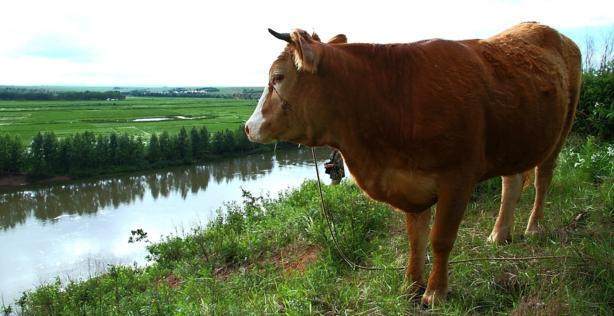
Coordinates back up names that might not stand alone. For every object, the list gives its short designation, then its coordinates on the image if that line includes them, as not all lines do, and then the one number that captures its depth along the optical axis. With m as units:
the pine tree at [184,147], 46.25
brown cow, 2.77
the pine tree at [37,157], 39.97
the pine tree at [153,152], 45.12
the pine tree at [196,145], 47.09
